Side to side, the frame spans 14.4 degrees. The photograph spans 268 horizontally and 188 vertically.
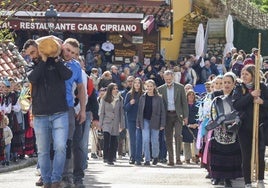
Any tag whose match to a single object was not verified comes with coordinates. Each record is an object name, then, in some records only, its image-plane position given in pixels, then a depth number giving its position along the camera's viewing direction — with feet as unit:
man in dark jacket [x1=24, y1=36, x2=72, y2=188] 45.73
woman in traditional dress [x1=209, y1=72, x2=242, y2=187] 53.83
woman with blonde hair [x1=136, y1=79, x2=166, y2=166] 74.43
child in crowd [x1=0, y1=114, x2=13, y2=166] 73.26
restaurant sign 126.00
